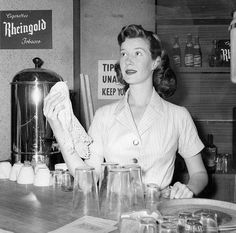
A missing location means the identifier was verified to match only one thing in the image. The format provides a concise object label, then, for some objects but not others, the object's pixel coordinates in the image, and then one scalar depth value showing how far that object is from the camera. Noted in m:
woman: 1.92
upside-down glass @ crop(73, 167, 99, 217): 1.35
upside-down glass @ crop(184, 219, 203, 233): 1.05
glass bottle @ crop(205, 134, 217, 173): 3.02
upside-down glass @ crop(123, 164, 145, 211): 1.33
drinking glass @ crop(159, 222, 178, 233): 1.05
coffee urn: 2.38
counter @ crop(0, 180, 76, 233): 1.26
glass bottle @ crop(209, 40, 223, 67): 3.17
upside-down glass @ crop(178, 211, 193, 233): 1.08
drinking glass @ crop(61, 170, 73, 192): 1.76
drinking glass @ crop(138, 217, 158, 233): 1.02
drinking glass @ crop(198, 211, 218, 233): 1.08
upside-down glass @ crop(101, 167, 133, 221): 1.29
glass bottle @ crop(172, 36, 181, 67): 3.17
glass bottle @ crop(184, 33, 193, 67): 3.16
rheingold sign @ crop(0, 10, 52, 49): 2.93
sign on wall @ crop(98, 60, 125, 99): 3.43
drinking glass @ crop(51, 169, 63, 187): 1.81
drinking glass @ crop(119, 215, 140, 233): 1.05
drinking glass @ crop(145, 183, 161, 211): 1.45
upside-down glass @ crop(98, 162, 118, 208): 1.40
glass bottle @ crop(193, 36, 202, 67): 3.16
